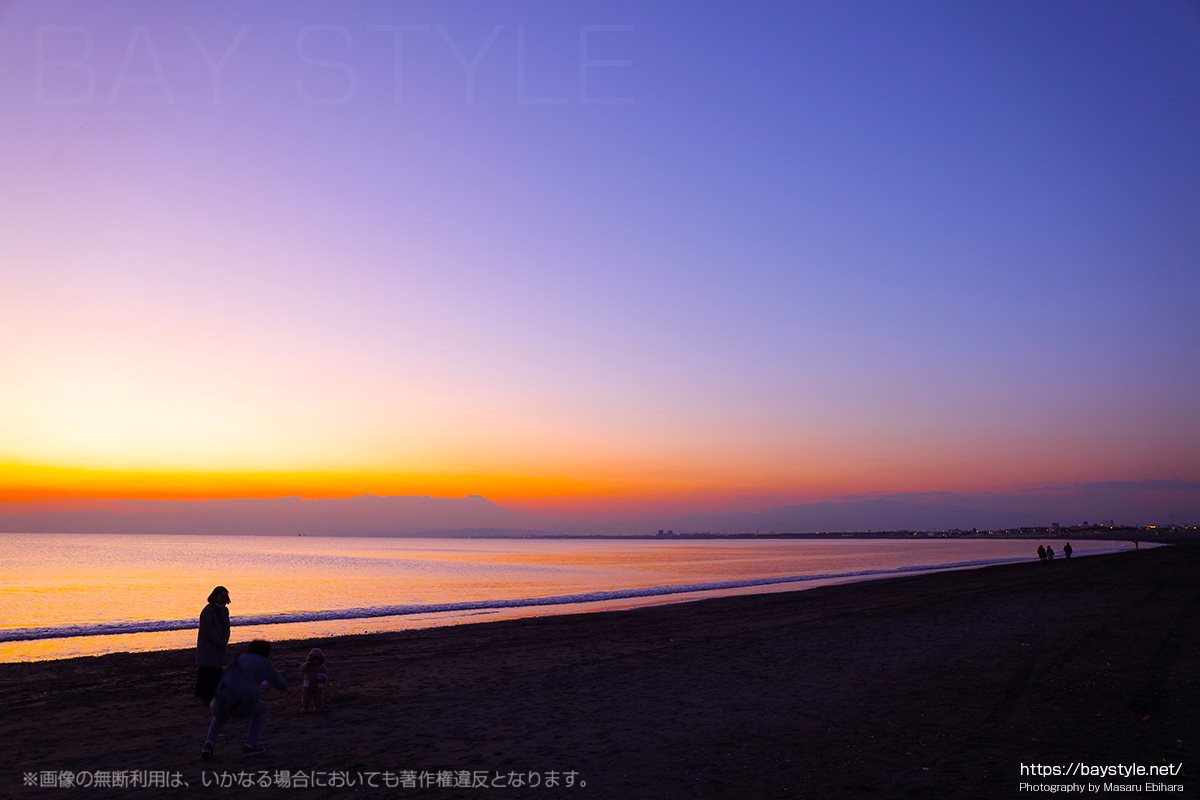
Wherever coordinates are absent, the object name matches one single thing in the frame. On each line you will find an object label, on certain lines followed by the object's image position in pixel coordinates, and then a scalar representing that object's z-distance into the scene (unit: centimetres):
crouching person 944
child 1234
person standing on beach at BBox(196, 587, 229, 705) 1081
